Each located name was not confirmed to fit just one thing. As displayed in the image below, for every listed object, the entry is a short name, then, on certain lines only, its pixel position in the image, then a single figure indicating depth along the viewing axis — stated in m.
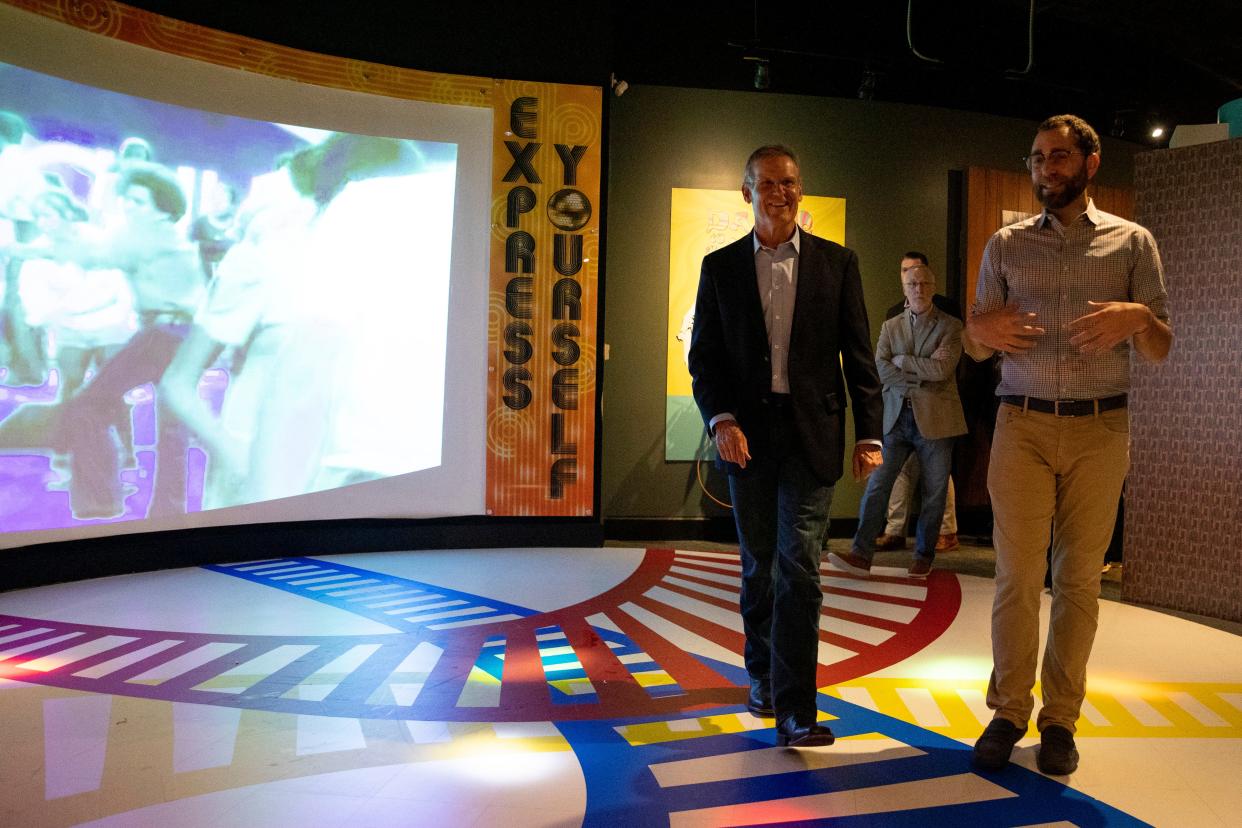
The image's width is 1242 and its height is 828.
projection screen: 4.62
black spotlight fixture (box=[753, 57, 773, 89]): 6.76
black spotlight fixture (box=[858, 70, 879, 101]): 7.02
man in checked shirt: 2.64
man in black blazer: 2.71
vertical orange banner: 6.07
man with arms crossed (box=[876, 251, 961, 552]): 6.49
